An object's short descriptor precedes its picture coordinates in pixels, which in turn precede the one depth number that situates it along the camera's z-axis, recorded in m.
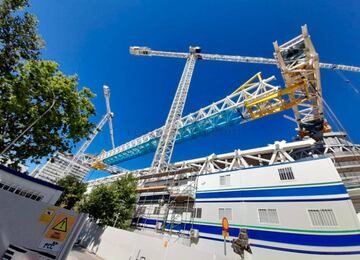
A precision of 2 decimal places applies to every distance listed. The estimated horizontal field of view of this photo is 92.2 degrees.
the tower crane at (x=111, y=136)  52.69
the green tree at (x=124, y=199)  18.61
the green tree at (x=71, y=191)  24.62
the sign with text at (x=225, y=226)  10.31
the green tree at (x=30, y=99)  10.32
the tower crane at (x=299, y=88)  14.77
